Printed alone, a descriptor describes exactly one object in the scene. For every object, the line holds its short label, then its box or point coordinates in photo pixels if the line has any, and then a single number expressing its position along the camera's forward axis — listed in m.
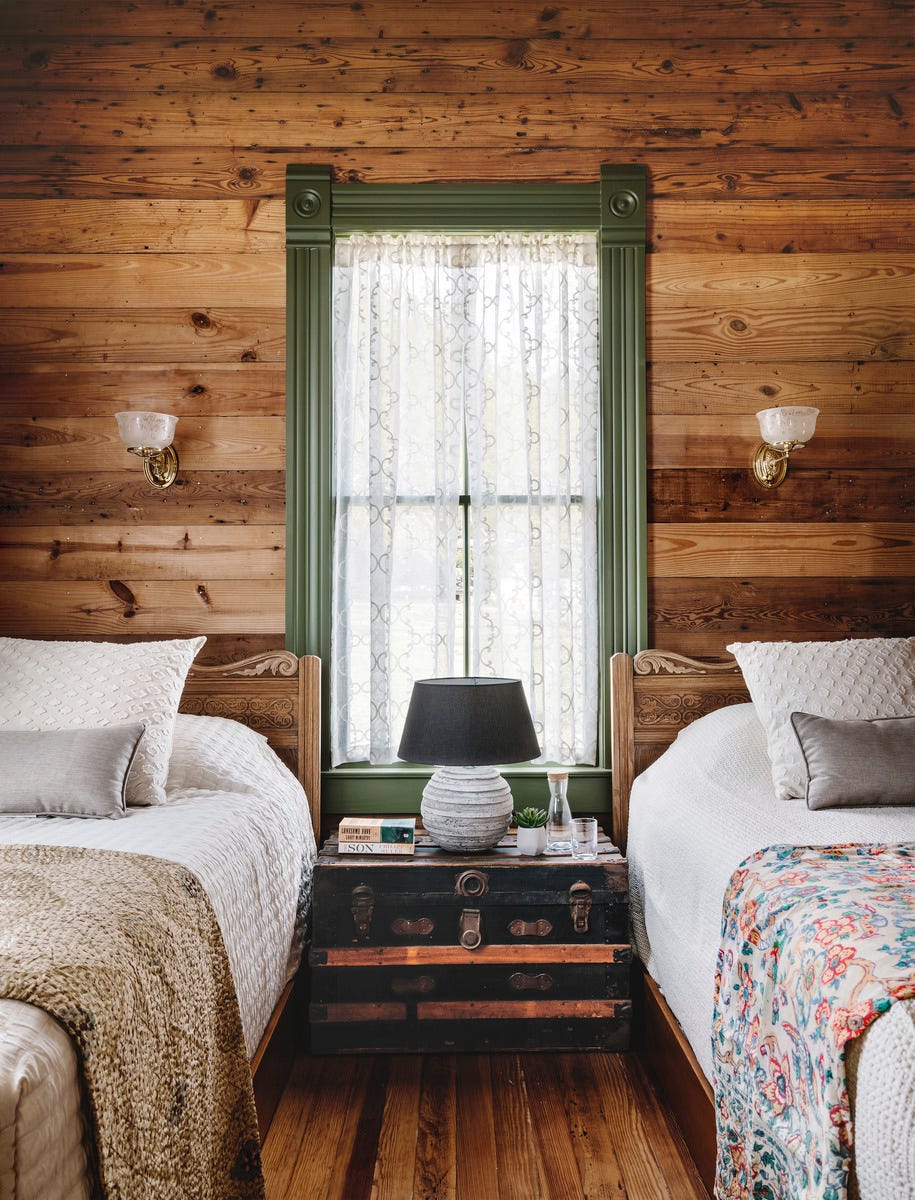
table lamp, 2.11
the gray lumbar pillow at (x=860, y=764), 1.95
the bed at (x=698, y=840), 1.04
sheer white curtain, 2.70
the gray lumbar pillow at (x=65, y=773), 1.91
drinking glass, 2.30
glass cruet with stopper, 2.30
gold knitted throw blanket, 1.03
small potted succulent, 2.24
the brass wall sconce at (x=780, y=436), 2.56
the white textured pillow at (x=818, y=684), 2.14
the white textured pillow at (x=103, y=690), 2.12
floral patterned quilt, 1.09
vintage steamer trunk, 2.15
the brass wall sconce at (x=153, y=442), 2.56
